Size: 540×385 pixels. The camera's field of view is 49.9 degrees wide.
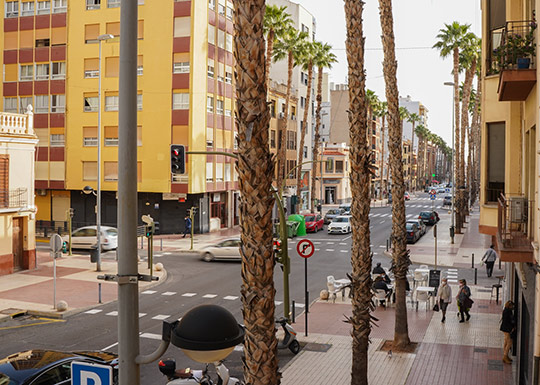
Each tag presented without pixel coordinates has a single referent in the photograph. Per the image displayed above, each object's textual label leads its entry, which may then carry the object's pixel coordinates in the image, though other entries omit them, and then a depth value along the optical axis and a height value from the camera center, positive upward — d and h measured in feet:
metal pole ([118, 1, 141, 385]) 16.24 -0.17
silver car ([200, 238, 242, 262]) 107.55 -12.73
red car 162.82 -11.20
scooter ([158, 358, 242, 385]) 38.60 -13.28
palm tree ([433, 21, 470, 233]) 167.22 +40.95
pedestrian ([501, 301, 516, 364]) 49.60 -12.27
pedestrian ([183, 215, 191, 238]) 144.38 -10.51
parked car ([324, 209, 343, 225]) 183.52 -10.23
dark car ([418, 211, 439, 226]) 186.60 -10.72
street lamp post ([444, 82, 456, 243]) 143.23 +5.66
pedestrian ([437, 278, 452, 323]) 65.57 -12.97
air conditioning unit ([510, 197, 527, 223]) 40.47 -1.82
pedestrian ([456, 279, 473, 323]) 64.80 -12.98
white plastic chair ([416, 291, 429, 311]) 71.97 -13.97
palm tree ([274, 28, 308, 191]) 174.50 +41.59
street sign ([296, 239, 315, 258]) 59.52 -6.67
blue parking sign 15.80 -5.25
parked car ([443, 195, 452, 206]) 281.70 -8.36
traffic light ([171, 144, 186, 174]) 59.72 +2.39
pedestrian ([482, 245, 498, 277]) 92.73 -12.17
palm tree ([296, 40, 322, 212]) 181.68 +39.89
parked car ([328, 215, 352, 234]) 156.66 -11.77
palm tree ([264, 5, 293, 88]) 158.18 +43.86
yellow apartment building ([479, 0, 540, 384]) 36.27 +2.08
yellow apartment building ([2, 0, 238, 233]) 149.07 +22.89
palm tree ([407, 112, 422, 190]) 409.41 +47.80
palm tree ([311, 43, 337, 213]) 188.85 +41.01
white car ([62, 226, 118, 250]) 118.32 -11.47
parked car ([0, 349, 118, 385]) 35.06 -11.55
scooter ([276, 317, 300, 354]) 54.03 -14.61
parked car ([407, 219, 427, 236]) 153.48 -11.26
